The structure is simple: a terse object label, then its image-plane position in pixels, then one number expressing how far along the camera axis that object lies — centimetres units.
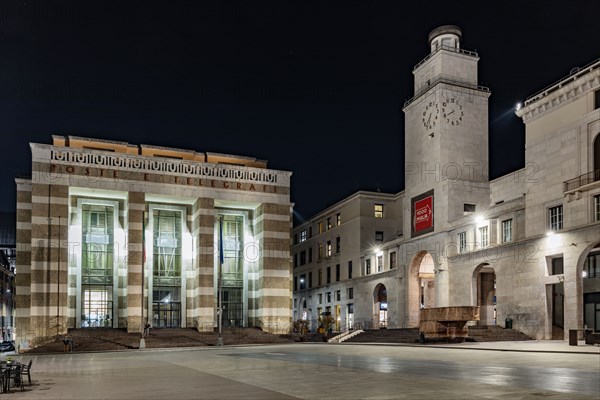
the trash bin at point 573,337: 3562
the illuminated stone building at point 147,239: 5566
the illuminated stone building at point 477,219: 4178
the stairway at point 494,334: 4495
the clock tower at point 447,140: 5872
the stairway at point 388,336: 4994
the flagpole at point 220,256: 5106
